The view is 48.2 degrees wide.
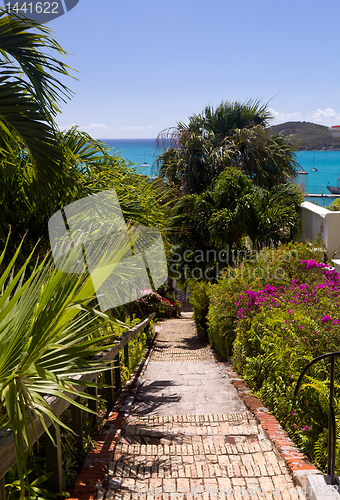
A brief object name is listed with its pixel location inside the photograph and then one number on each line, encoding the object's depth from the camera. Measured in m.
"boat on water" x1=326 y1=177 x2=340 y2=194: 56.87
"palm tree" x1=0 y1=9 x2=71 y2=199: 3.14
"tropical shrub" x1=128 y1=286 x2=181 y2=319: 9.72
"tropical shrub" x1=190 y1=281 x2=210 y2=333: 10.46
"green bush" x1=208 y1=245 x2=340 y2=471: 2.72
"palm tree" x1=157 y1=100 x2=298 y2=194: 11.36
